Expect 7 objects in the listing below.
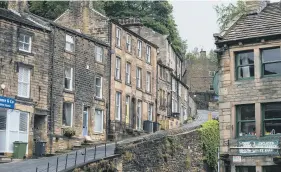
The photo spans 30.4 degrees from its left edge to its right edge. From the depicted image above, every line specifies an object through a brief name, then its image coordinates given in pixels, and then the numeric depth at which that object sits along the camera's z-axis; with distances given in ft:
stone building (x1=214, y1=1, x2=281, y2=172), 79.82
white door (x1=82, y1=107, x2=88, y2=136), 122.72
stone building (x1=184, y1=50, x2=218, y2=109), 279.69
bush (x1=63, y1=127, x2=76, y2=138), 113.60
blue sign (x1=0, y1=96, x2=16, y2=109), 99.09
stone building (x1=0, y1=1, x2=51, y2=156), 101.24
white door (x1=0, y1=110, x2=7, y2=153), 99.71
